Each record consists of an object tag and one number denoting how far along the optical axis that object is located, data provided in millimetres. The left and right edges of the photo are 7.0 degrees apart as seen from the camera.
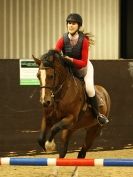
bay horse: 12599
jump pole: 10479
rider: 13544
